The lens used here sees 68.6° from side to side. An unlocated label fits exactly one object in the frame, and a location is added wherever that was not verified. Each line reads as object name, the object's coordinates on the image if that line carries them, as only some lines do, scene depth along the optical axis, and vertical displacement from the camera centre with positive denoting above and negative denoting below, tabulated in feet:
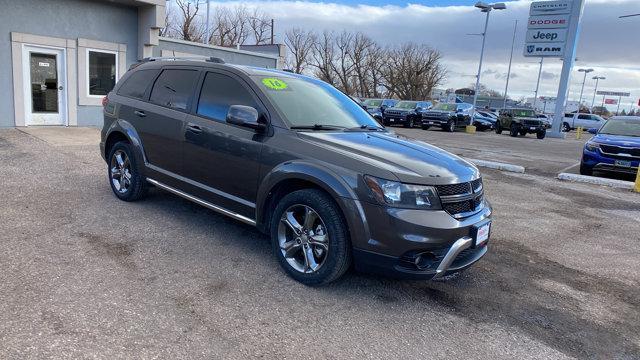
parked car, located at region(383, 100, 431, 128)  91.66 -2.71
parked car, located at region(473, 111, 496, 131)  107.65 -3.61
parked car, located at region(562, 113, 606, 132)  140.87 -1.92
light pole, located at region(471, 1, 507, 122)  90.58 +19.06
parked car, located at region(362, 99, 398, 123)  93.37 -1.40
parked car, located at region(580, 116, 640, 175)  33.47 -2.50
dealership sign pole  93.61 +15.87
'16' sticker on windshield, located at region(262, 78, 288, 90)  14.93 +0.16
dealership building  38.34 +1.72
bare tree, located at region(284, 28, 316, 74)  218.38 +19.35
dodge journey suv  11.44 -2.21
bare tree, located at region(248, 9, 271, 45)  190.60 +23.75
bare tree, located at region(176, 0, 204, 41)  161.02 +18.59
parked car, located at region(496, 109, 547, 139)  93.66 -2.70
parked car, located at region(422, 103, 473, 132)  88.69 -2.60
